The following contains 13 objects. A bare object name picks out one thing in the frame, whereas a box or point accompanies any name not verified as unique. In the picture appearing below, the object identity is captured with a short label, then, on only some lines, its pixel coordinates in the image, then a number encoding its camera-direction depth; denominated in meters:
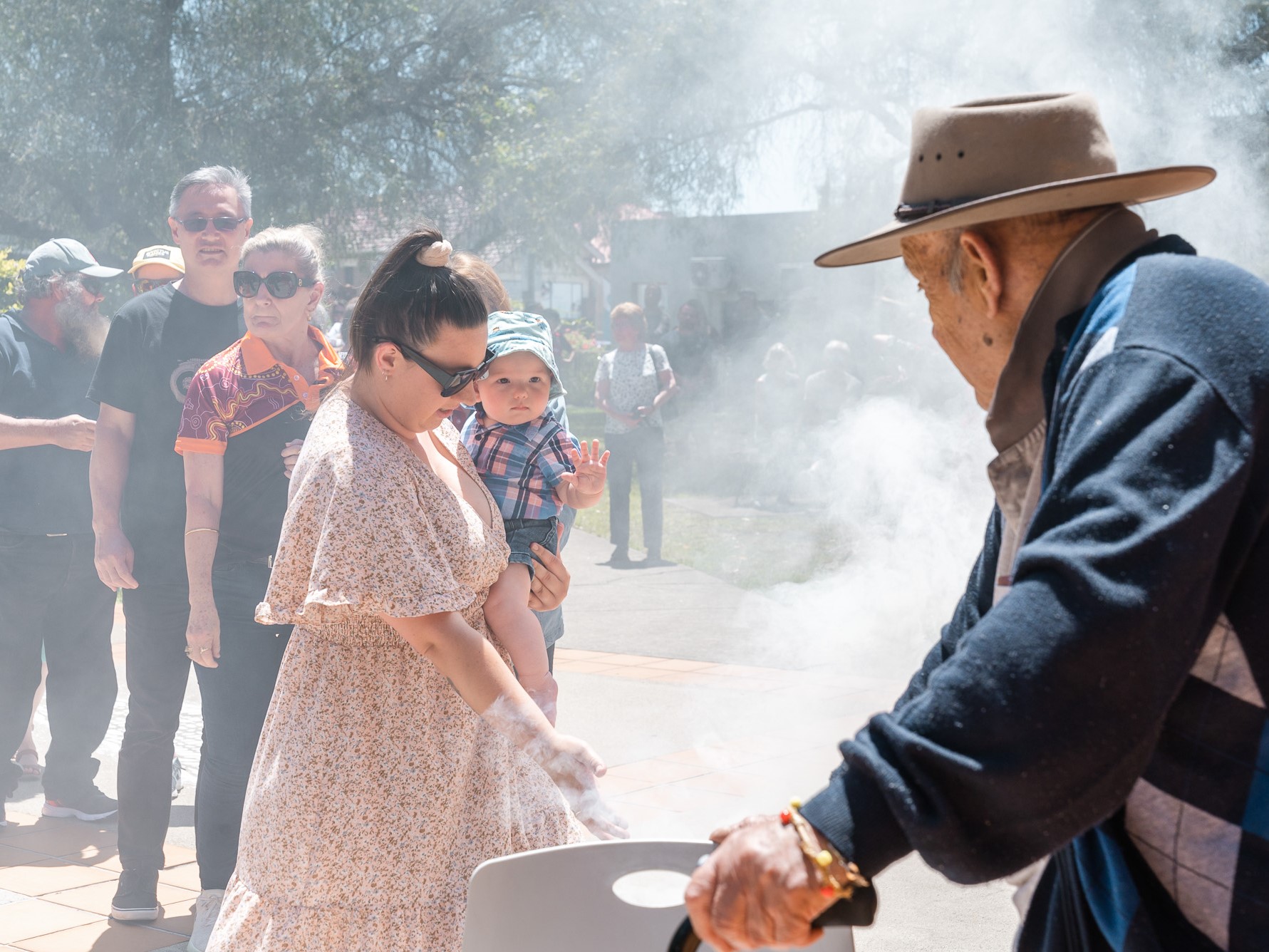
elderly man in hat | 1.04
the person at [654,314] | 15.46
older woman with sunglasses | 3.17
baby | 3.00
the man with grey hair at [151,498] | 3.58
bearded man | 4.35
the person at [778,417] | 11.98
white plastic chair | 1.44
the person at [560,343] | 20.92
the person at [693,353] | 12.20
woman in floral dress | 1.99
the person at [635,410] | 8.99
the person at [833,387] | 9.98
